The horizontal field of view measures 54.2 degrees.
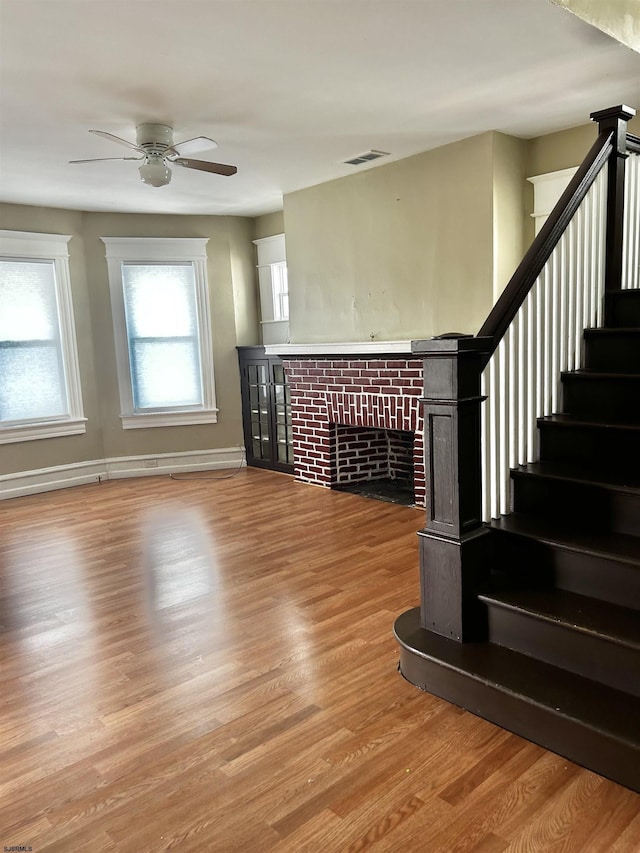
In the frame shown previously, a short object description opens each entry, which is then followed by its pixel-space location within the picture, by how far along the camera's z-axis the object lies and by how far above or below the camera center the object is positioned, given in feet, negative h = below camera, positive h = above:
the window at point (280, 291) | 21.07 +2.08
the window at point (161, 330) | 20.26 +0.92
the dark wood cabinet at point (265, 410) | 20.54 -1.92
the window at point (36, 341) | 18.44 +0.67
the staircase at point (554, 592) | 6.23 -2.95
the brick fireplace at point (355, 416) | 15.62 -1.81
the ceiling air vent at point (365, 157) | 14.73 +4.56
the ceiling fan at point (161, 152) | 12.13 +4.05
